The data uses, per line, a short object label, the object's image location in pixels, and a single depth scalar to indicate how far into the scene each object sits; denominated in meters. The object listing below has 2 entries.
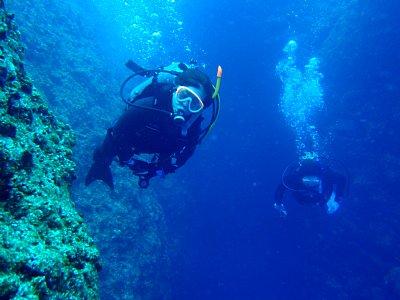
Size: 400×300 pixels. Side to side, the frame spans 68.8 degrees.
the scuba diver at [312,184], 7.43
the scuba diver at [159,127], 3.55
